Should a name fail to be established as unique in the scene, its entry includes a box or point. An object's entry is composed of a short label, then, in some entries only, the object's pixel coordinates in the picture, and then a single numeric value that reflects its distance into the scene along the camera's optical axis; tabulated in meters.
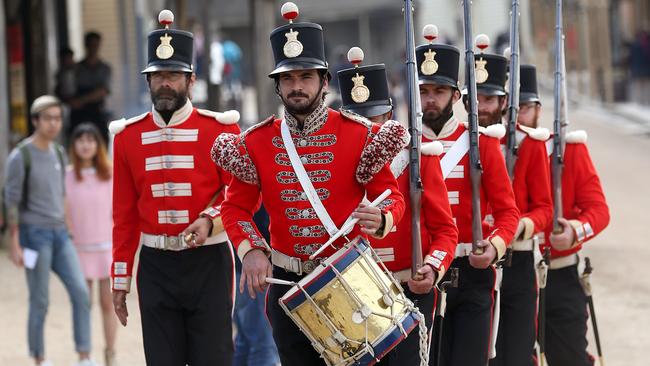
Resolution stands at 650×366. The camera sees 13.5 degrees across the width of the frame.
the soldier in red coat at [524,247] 14.36
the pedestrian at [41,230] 19.71
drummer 11.05
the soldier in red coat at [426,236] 11.95
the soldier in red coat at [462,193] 13.29
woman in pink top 20.38
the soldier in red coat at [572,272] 15.47
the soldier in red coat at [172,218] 13.41
